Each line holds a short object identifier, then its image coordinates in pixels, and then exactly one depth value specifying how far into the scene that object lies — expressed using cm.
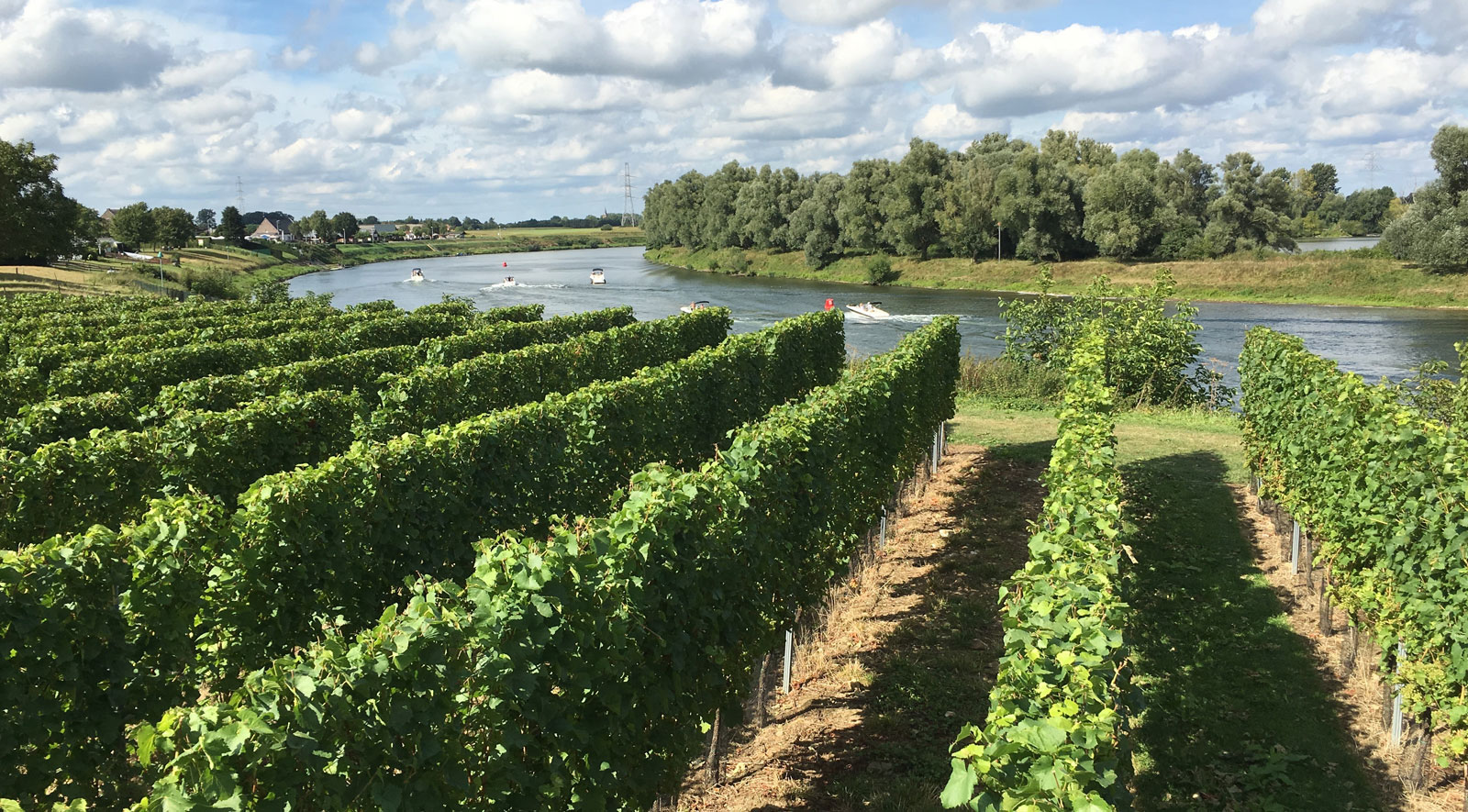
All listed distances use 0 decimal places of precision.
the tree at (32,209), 6322
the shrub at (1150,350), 2342
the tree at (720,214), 9381
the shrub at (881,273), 7225
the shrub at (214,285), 6700
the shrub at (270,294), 4394
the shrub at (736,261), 8869
